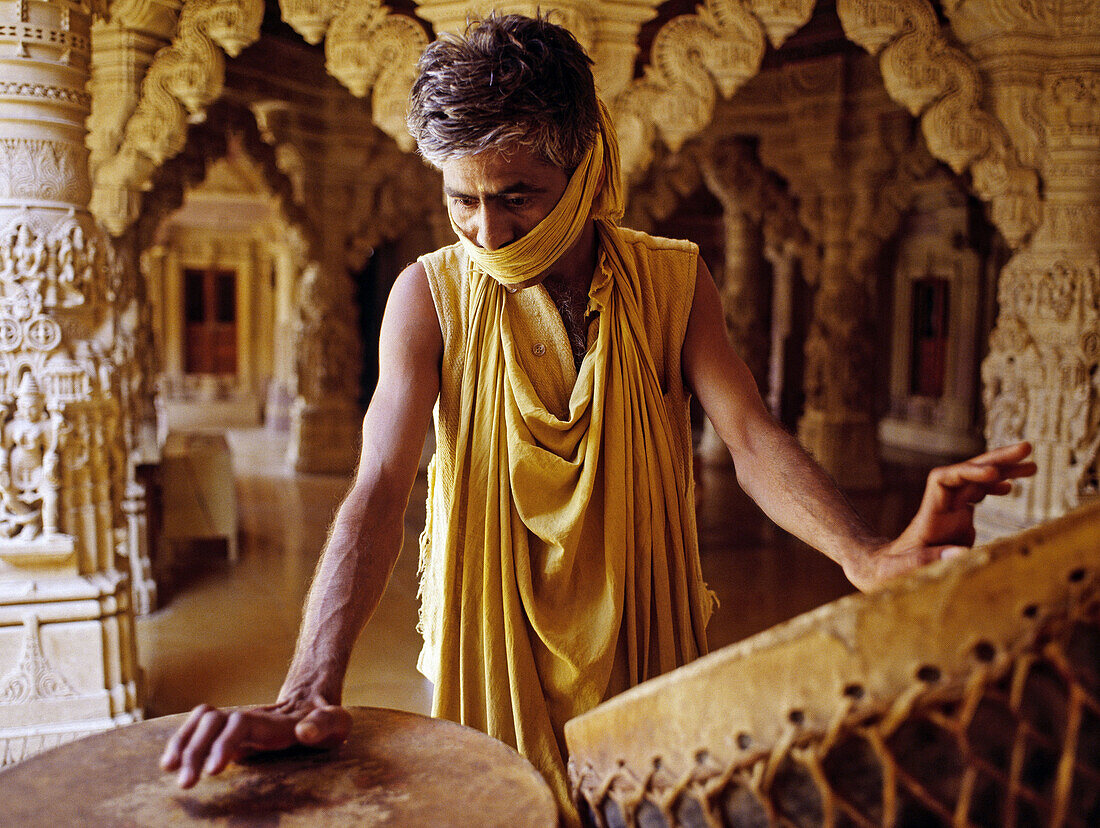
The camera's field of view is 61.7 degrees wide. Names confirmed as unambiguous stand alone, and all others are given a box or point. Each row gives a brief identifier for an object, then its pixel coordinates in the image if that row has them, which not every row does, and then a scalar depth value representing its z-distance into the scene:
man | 1.32
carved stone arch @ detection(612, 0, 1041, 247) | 4.07
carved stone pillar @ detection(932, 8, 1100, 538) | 4.44
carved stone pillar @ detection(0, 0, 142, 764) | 3.19
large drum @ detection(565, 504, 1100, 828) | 0.70
